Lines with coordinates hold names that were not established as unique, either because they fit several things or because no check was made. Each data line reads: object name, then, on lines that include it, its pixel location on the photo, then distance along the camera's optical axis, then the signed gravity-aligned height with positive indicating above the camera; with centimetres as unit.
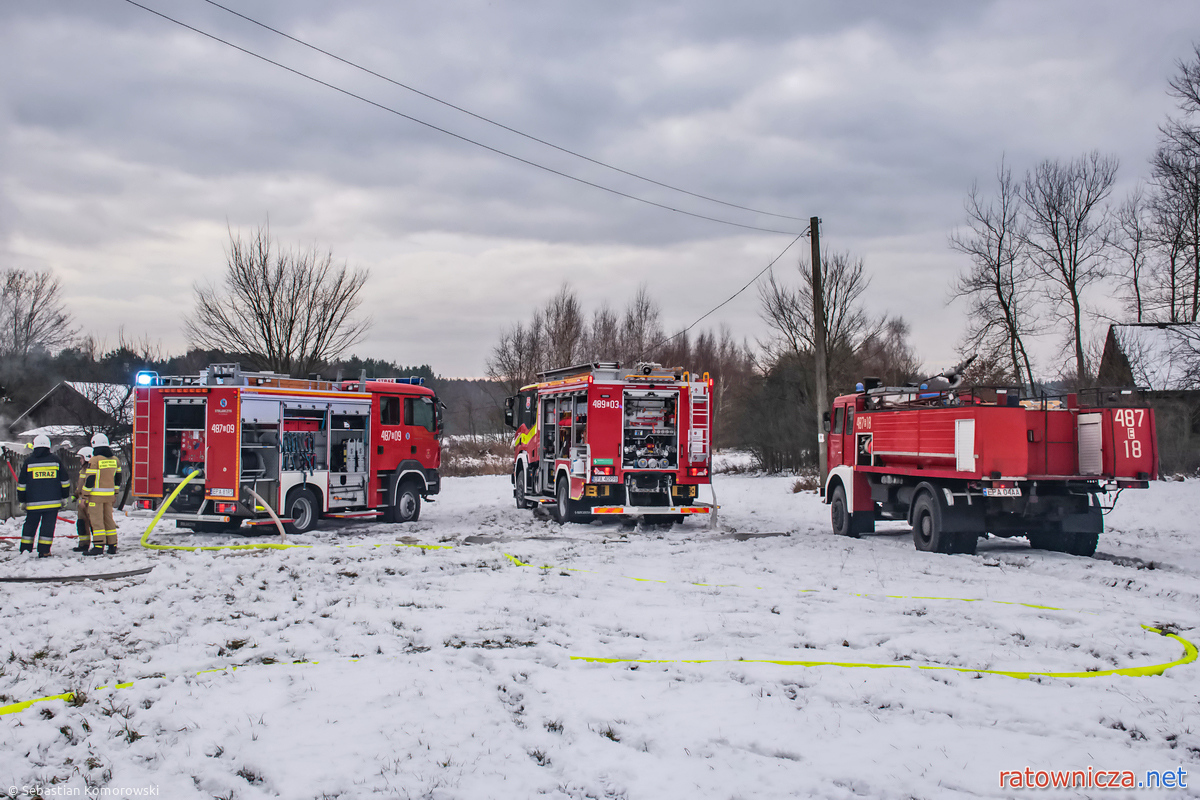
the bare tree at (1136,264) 3009 +635
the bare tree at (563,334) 4172 +519
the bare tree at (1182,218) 2352 +668
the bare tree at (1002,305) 3209 +501
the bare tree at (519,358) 4134 +394
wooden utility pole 1992 +299
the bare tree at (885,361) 3100 +316
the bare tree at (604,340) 4425 +528
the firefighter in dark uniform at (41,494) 1166 -77
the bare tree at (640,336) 4538 +561
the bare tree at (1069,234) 3134 +753
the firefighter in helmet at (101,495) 1188 -79
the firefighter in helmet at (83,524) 1197 -123
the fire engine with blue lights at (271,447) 1403 -16
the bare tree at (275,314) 2594 +385
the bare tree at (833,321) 3016 +416
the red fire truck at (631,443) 1535 -10
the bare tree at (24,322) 4494 +632
